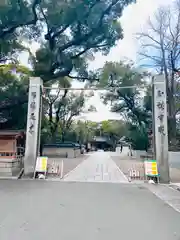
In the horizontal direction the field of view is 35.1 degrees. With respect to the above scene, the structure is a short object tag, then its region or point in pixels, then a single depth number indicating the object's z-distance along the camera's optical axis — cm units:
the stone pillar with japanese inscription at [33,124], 1362
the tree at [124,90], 2708
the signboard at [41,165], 1339
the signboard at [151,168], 1309
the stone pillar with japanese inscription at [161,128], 1330
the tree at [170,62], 2372
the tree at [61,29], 1822
